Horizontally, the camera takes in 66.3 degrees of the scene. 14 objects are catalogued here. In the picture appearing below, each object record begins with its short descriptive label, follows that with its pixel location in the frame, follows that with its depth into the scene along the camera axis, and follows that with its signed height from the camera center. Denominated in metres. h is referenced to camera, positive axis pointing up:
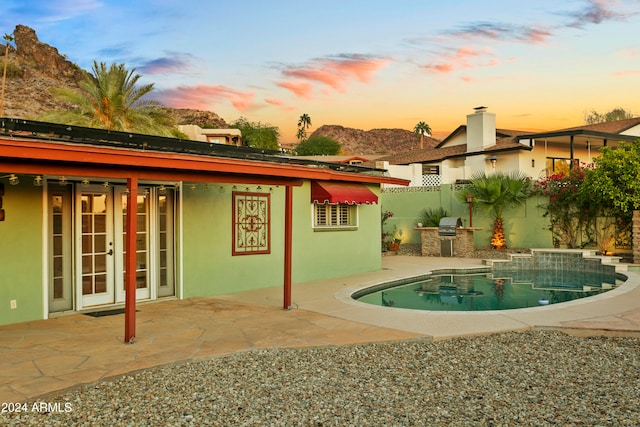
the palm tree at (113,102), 21.34 +5.52
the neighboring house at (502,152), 26.44 +3.95
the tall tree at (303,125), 87.12 +17.39
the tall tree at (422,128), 64.71 +12.37
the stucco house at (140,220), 6.44 +0.08
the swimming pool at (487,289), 10.47 -1.74
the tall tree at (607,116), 43.78 +9.63
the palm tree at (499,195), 18.88 +1.01
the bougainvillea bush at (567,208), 17.59 +0.45
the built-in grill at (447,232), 18.25 -0.41
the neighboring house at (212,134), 35.47 +6.70
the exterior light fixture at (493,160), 25.93 +3.26
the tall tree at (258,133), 54.88 +10.56
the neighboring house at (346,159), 45.17 +6.33
